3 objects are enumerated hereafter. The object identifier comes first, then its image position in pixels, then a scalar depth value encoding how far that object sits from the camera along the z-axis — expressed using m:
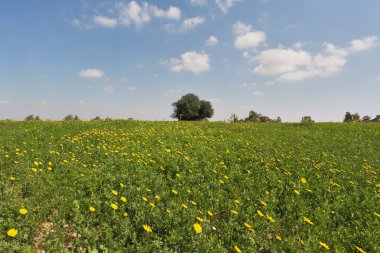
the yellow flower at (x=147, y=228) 4.66
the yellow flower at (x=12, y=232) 4.07
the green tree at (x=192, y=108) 60.56
